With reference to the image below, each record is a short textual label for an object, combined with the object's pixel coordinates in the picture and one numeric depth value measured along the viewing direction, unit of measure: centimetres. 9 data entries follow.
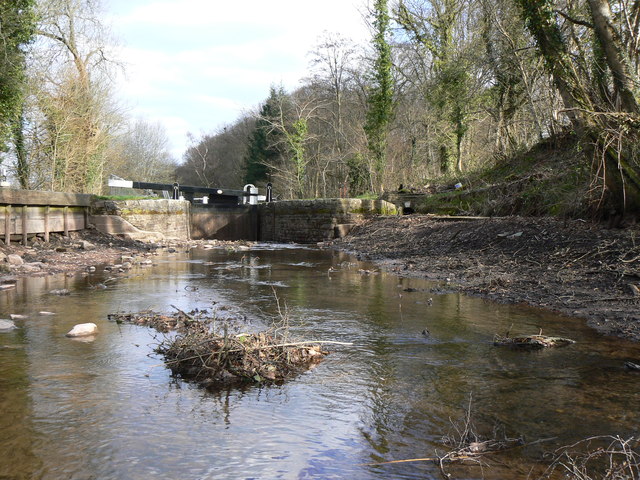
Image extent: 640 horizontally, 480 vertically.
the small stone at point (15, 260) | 1137
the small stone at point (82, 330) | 556
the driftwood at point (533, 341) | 516
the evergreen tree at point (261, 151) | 4119
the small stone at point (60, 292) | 830
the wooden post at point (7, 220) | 1327
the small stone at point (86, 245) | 1591
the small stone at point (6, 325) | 582
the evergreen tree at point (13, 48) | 1355
